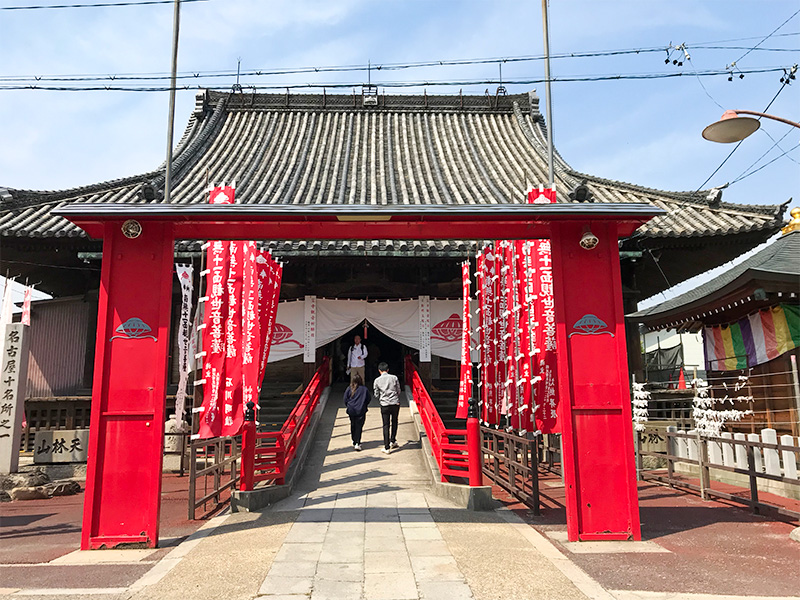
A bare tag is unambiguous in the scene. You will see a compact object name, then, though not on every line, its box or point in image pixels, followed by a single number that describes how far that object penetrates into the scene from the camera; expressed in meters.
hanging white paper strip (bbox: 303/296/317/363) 14.28
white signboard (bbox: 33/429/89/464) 11.59
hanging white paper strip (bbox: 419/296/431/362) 14.40
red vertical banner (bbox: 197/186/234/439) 8.75
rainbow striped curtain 9.55
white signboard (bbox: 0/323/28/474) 10.33
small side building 9.39
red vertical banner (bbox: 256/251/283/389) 10.34
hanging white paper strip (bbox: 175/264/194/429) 11.38
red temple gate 6.42
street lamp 7.34
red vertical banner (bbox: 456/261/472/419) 10.41
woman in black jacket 11.34
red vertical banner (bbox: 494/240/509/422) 10.44
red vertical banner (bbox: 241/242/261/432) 8.98
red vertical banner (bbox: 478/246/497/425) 10.91
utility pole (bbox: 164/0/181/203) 11.98
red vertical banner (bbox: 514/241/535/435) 9.12
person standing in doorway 13.90
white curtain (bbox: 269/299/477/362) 14.36
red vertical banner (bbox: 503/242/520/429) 9.75
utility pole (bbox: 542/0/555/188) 11.61
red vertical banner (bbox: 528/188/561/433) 9.09
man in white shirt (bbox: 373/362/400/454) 11.27
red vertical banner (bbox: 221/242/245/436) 8.77
